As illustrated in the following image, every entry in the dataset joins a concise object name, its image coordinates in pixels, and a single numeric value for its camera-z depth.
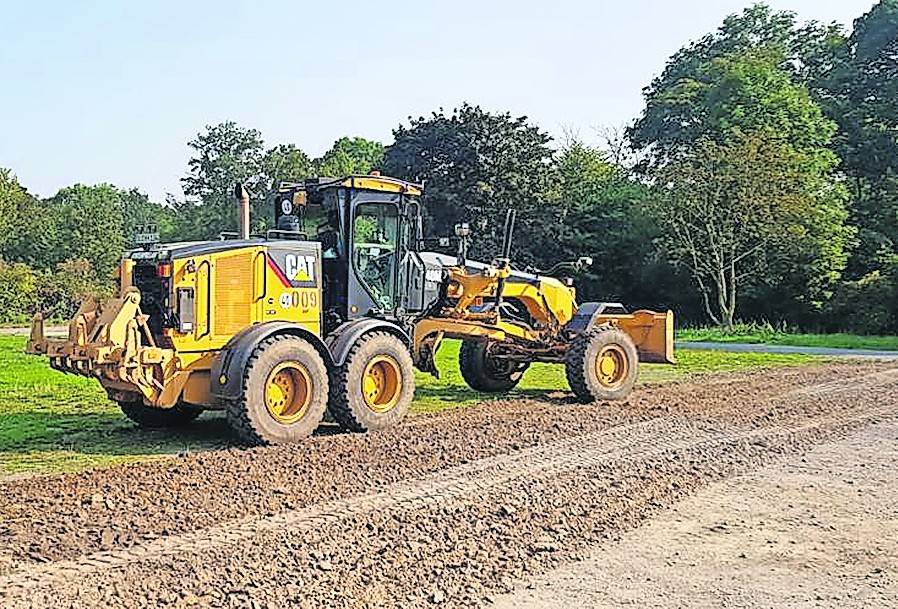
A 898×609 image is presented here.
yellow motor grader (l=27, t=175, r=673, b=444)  9.48
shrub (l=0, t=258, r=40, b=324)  42.59
